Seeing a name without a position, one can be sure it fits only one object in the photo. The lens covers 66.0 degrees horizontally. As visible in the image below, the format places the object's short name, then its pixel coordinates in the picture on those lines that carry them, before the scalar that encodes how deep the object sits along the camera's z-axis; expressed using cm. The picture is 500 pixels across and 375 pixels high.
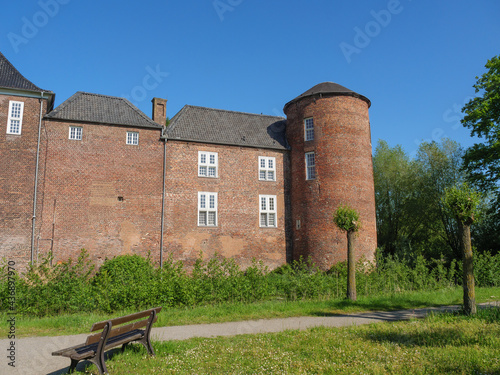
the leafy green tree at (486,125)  2283
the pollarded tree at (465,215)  1021
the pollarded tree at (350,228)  1323
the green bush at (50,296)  1086
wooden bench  587
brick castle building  2058
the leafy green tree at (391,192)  3609
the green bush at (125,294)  1121
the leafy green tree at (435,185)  3291
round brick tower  2348
